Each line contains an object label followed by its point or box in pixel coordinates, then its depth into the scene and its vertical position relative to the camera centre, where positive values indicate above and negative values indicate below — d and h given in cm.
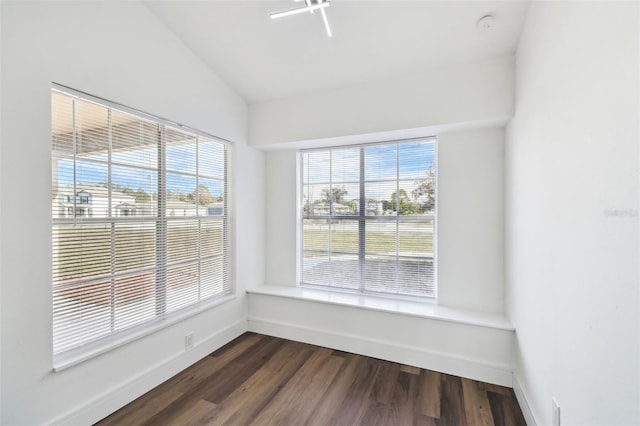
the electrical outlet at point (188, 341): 240 -119
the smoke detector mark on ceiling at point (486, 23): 186 +134
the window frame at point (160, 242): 168 -31
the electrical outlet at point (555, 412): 131 -101
